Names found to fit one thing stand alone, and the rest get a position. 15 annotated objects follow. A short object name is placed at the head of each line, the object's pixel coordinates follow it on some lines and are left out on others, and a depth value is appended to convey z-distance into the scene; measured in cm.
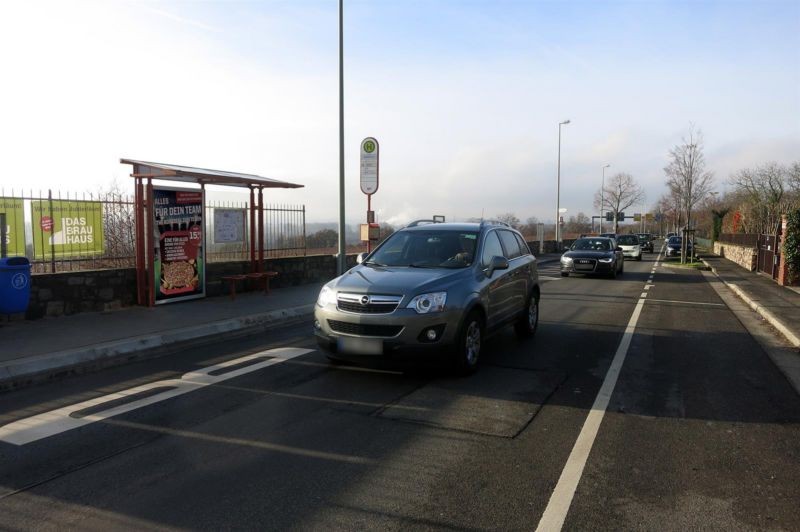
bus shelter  1059
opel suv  616
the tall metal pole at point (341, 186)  1448
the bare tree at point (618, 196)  5694
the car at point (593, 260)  2084
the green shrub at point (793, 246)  1600
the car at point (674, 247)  4023
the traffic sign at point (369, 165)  1516
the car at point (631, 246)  3400
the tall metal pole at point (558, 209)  4188
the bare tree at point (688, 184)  2934
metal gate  1867
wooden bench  1234
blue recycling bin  852
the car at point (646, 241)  4894
